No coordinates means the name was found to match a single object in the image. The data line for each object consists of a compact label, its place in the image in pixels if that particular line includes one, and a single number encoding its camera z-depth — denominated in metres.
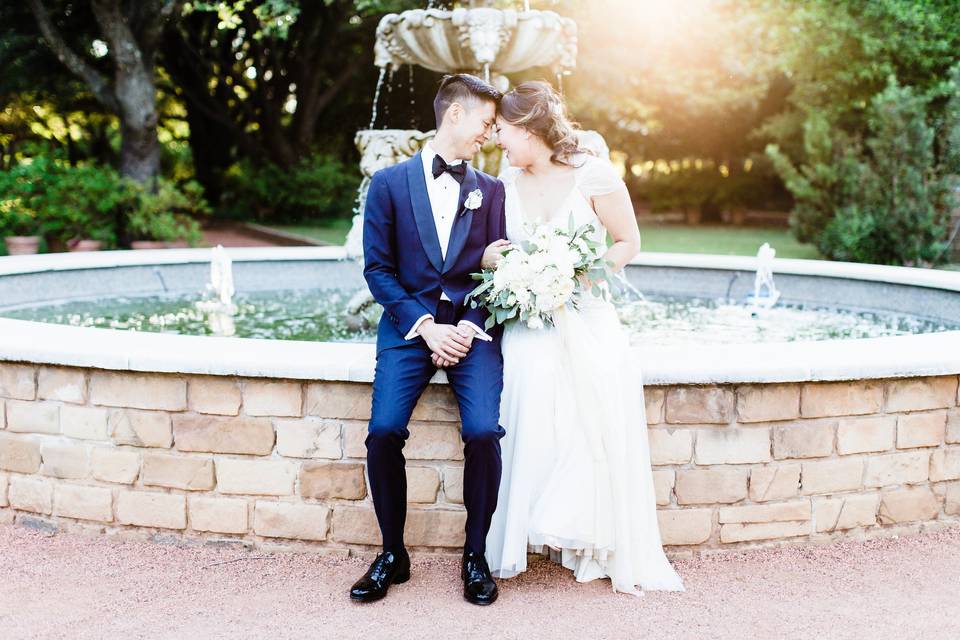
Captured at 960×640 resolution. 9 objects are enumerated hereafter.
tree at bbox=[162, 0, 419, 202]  23.16
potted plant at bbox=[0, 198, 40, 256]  13.38
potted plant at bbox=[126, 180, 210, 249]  14.35
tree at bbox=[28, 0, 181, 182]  15.80
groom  3.30
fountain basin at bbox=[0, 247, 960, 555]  3.54
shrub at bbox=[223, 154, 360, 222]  22.67
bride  3.37
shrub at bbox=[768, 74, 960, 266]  14.75
